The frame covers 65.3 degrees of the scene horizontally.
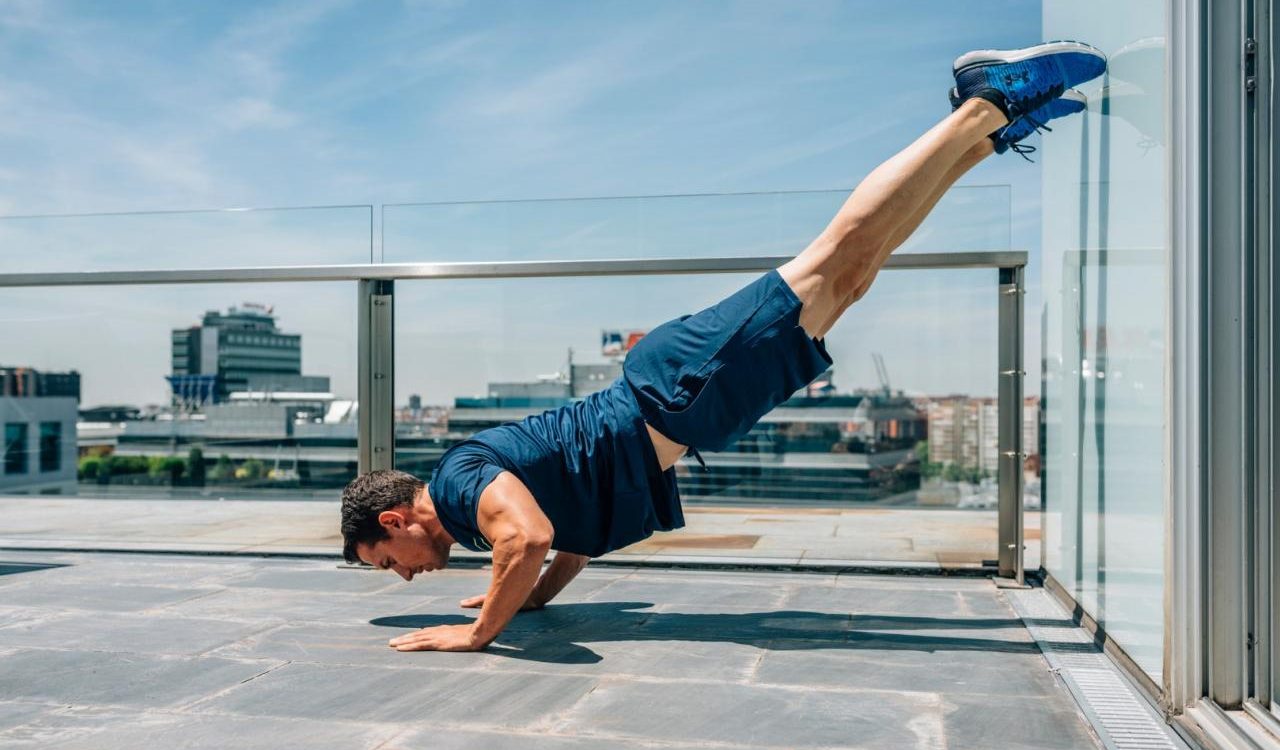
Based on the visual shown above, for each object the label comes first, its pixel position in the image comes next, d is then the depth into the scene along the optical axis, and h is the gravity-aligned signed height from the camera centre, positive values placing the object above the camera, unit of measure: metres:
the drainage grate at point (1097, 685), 2.58 -0.93
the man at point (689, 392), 3.56 -0.01
